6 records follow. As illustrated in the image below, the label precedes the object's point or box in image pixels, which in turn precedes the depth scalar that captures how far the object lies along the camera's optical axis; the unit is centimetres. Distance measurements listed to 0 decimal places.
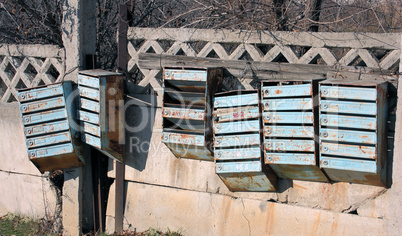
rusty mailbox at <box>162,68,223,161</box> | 898
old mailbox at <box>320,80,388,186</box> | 738
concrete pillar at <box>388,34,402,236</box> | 759
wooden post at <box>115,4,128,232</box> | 1074
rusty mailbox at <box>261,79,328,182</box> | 796
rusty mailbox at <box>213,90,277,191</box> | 859
